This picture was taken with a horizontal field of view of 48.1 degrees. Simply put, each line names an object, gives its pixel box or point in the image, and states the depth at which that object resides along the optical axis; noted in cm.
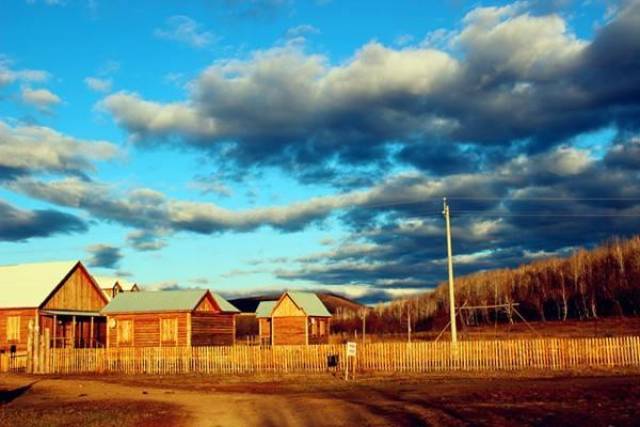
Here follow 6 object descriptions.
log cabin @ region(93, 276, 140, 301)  7944
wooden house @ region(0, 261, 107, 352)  5178
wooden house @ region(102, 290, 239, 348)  5119
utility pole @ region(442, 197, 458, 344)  3931
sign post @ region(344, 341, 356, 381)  3278
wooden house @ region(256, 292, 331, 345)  6738
